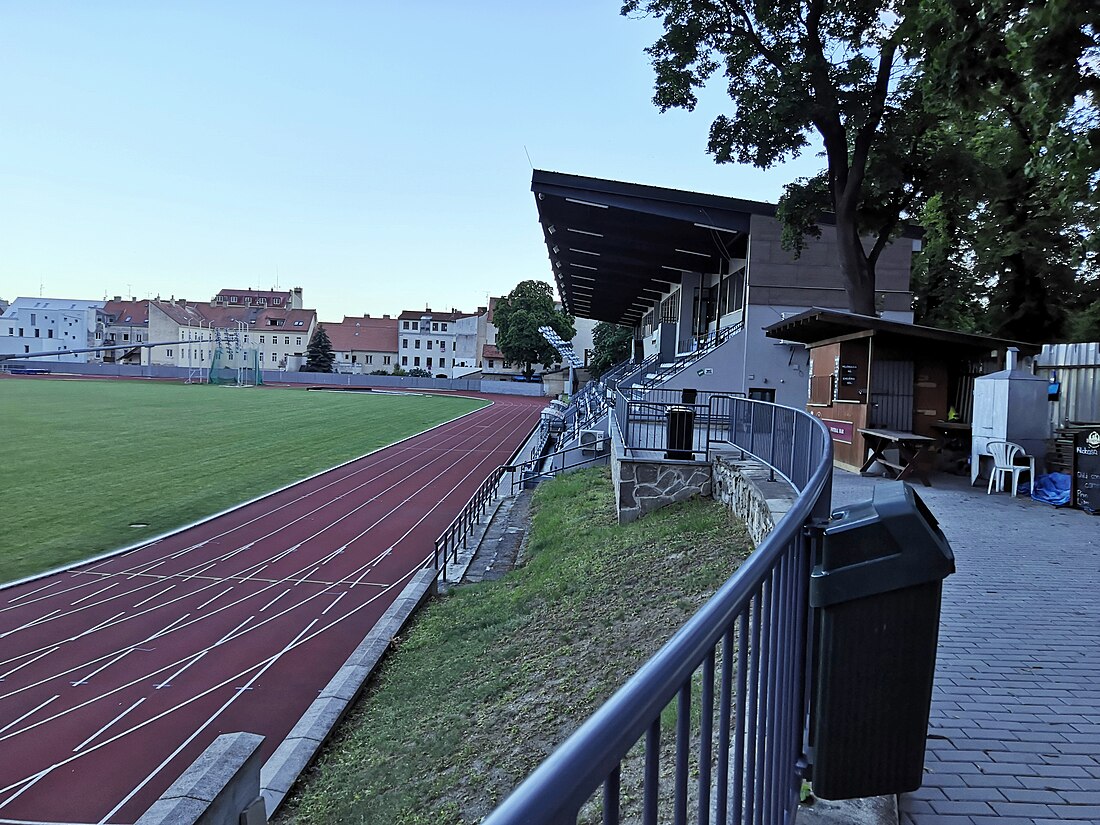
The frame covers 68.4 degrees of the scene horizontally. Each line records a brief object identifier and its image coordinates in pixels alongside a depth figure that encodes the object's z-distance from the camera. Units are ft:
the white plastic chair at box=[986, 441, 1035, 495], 39.78
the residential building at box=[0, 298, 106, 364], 426.92
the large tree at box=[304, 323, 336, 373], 378.12
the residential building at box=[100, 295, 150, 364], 422.41
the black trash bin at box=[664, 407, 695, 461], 45.39
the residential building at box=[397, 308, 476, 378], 411.13
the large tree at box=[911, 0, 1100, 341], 33.50
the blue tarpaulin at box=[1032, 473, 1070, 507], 37.40
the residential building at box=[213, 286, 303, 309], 452.76
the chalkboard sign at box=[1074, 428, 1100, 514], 35.47
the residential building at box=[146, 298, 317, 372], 402.72
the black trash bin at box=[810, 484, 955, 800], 9.12
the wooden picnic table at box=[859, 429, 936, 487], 41.67
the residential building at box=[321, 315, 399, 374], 415.23
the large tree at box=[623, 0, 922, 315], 61.36
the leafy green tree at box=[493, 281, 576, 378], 328.49
